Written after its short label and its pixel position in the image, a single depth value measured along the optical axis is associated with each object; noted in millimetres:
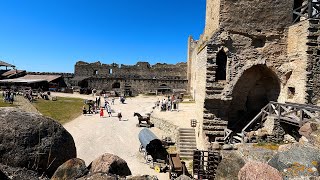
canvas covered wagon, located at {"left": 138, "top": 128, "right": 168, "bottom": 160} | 9385
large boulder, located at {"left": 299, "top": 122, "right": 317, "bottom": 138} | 5341
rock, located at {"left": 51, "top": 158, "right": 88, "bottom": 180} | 3304
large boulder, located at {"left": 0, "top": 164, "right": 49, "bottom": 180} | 3127
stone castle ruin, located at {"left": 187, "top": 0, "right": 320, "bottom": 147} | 8470
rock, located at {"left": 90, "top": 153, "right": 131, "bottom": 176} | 3729
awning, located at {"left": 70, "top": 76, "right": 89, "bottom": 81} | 31536
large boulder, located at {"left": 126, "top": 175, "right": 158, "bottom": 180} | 3097
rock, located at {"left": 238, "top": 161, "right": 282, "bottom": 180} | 2637
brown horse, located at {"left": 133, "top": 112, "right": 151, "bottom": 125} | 14082
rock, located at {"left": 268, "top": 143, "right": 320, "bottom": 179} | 2867
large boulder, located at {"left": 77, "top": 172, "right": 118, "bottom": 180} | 2845
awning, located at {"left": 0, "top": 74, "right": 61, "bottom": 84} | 27251
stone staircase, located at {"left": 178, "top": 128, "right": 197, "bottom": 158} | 9514
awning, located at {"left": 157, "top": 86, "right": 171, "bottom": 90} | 30962
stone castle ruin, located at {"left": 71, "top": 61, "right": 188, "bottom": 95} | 30962
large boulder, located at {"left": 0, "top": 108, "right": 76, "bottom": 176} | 3376
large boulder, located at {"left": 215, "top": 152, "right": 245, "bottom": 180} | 3499
